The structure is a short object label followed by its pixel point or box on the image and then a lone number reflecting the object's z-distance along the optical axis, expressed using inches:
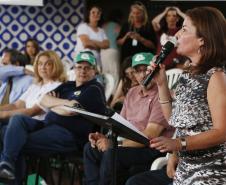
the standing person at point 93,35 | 408.6
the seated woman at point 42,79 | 300.1
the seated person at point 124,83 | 286.4
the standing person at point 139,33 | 384.4
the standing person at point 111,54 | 428.2
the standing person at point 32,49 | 474.5
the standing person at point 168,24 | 347.0
